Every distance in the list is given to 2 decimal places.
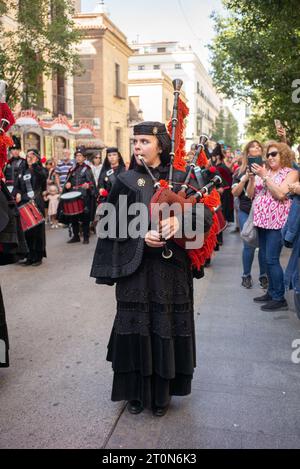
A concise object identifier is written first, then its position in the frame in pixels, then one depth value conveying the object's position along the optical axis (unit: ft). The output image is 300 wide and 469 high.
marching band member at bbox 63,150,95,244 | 33.63
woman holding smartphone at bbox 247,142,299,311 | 17.19
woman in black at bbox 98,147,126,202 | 29.04
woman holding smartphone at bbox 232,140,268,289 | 19.84
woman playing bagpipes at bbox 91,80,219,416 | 10.24
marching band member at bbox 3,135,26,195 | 28.99
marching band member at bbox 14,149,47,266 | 26.45
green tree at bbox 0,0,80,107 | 41.60
